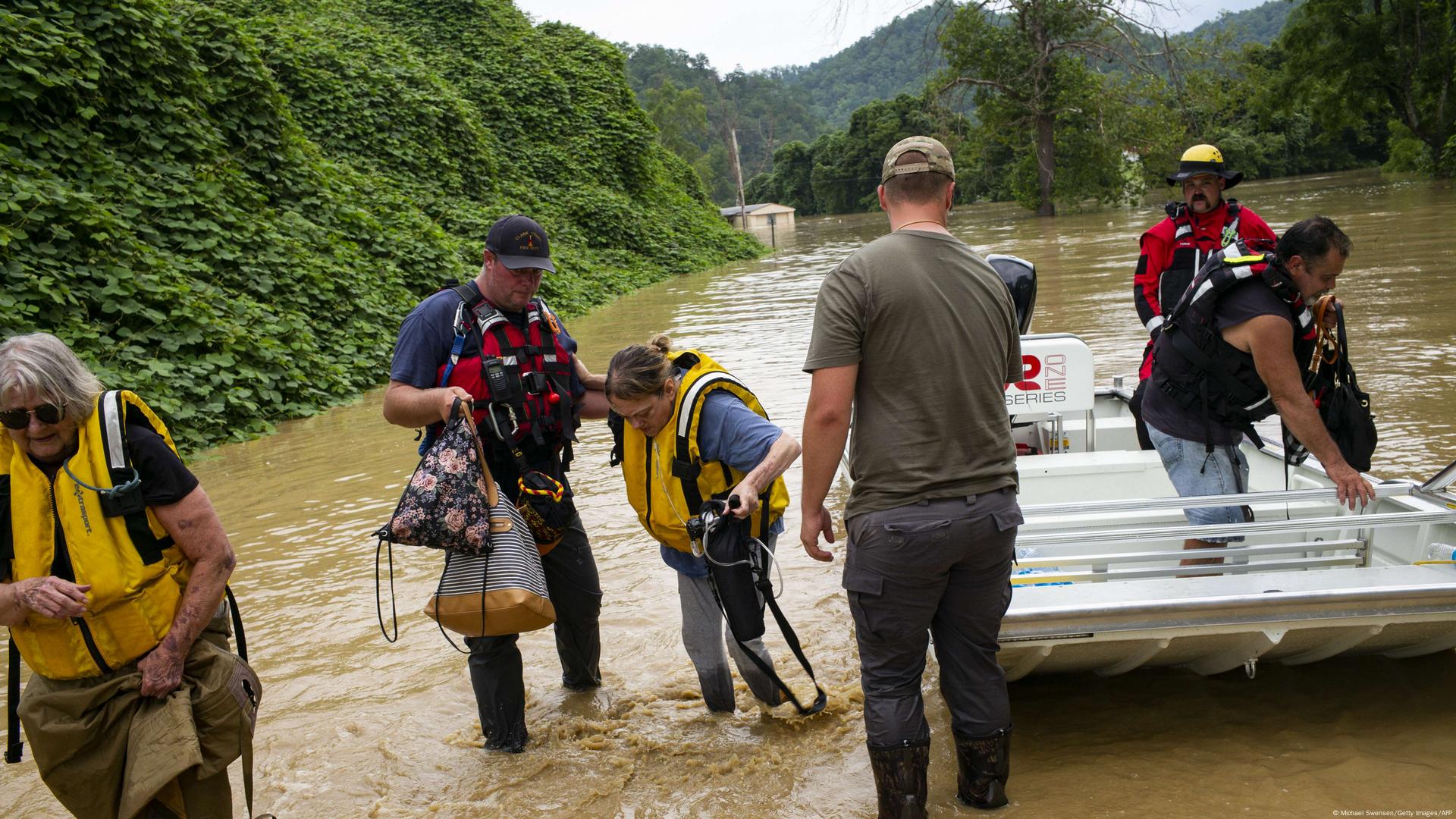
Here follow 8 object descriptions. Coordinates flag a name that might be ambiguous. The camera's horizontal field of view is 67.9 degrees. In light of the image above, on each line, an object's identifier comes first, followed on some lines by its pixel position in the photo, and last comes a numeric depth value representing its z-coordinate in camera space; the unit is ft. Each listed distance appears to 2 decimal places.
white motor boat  11.45
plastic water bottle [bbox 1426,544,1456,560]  12.85
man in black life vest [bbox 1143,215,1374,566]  12.11
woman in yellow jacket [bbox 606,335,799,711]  11.87
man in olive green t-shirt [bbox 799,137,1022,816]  9.78
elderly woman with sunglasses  9.41
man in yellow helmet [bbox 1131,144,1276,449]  16.78
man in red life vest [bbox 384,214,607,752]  12.89
